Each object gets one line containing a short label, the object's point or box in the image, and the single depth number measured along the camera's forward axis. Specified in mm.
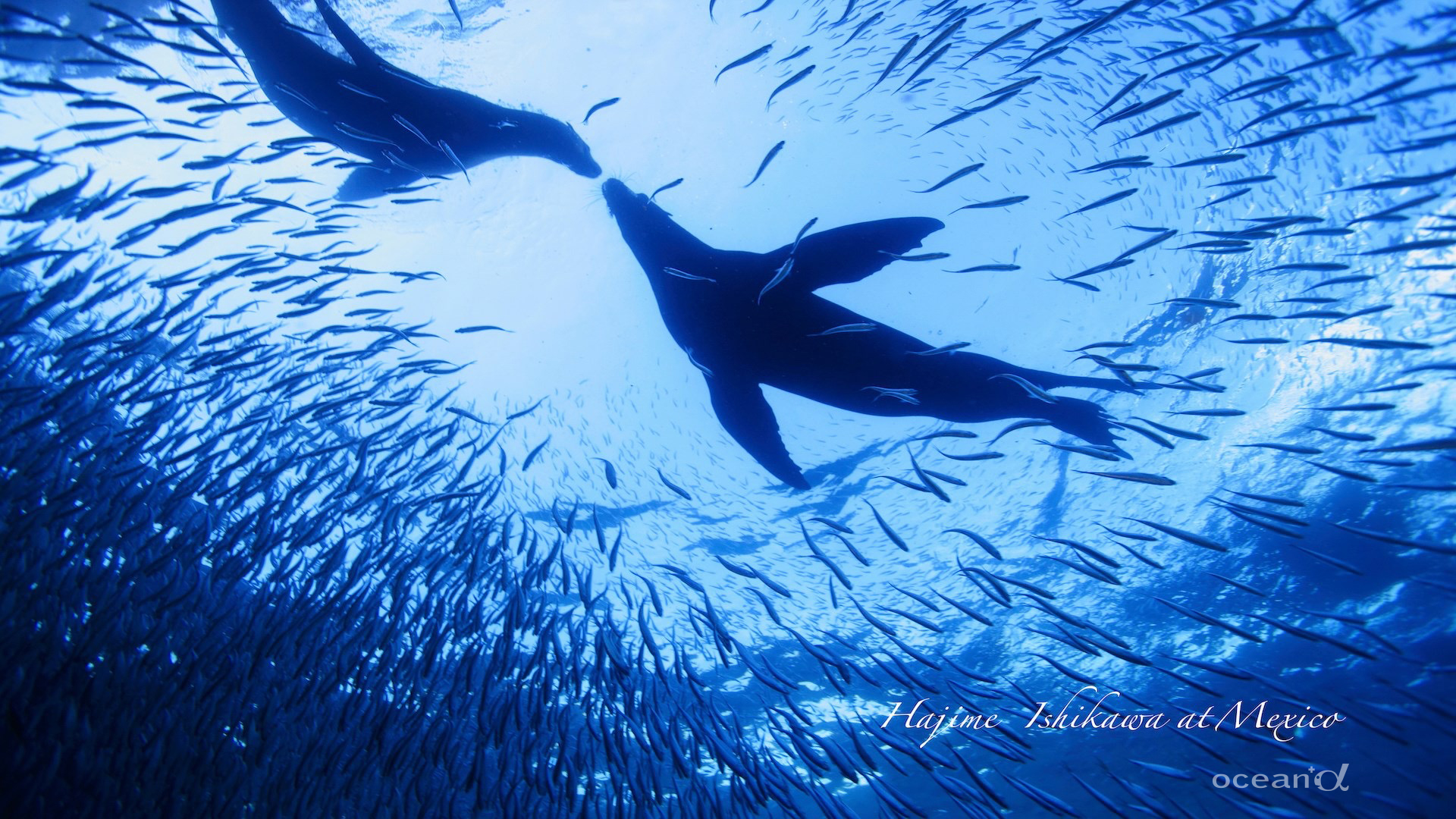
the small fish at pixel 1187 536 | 4484
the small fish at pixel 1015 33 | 4453
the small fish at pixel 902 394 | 5574
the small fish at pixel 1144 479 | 4197
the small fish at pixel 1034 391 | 5197
